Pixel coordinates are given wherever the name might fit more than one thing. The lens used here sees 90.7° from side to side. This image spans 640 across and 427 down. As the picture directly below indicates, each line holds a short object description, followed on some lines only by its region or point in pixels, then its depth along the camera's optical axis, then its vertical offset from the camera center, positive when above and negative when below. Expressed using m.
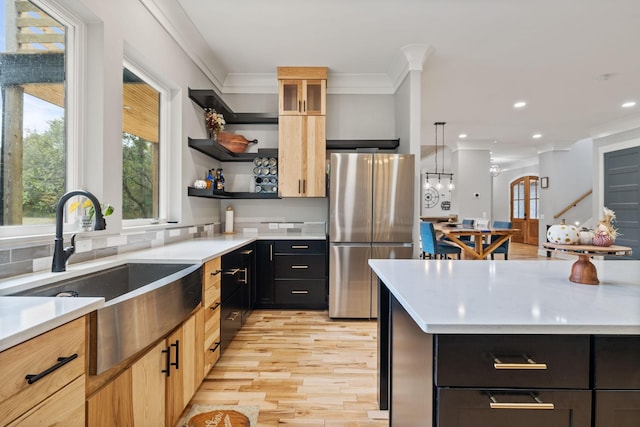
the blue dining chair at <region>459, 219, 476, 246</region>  5.91 -0.50
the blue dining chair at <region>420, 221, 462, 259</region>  5.11 -0.52
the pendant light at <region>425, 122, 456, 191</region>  6.18 +1.09
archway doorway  9.98 +0.18
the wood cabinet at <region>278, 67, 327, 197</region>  3.64 +0.78
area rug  1.73 -1.16
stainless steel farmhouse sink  1.09 -0.41
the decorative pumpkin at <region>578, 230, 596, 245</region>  1.27 -0.09
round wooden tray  1.21 -0.18
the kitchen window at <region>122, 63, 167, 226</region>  2.35 +0.52
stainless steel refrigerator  3.21 -0.09
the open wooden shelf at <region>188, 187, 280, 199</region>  3.14 +0.19
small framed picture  8.16 +0.83
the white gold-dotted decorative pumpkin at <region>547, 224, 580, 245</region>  1.28 -0.09
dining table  4.72 -0.34
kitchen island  0.81 -0.40
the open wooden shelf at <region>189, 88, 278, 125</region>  3.10 +1.15
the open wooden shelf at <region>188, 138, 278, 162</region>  3.12 +0.66
